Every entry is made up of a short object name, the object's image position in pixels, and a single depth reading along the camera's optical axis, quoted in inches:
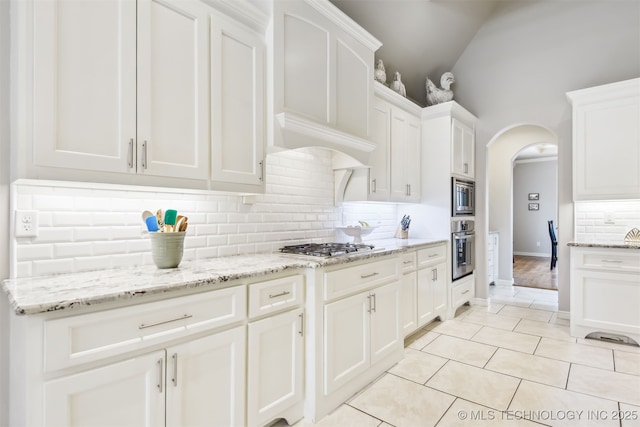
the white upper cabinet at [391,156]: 123.3
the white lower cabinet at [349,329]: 76.7
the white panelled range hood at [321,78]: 82.7
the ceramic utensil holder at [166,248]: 63.9
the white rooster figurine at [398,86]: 142.1
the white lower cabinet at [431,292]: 128.0
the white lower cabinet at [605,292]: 118.5
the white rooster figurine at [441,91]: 161.8
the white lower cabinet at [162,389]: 44.1
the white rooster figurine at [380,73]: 130.9
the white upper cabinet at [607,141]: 126.2
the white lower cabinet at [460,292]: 148.7
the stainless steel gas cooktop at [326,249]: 86.5
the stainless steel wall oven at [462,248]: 150.8
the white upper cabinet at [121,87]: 50.8
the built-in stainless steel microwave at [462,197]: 151.0
